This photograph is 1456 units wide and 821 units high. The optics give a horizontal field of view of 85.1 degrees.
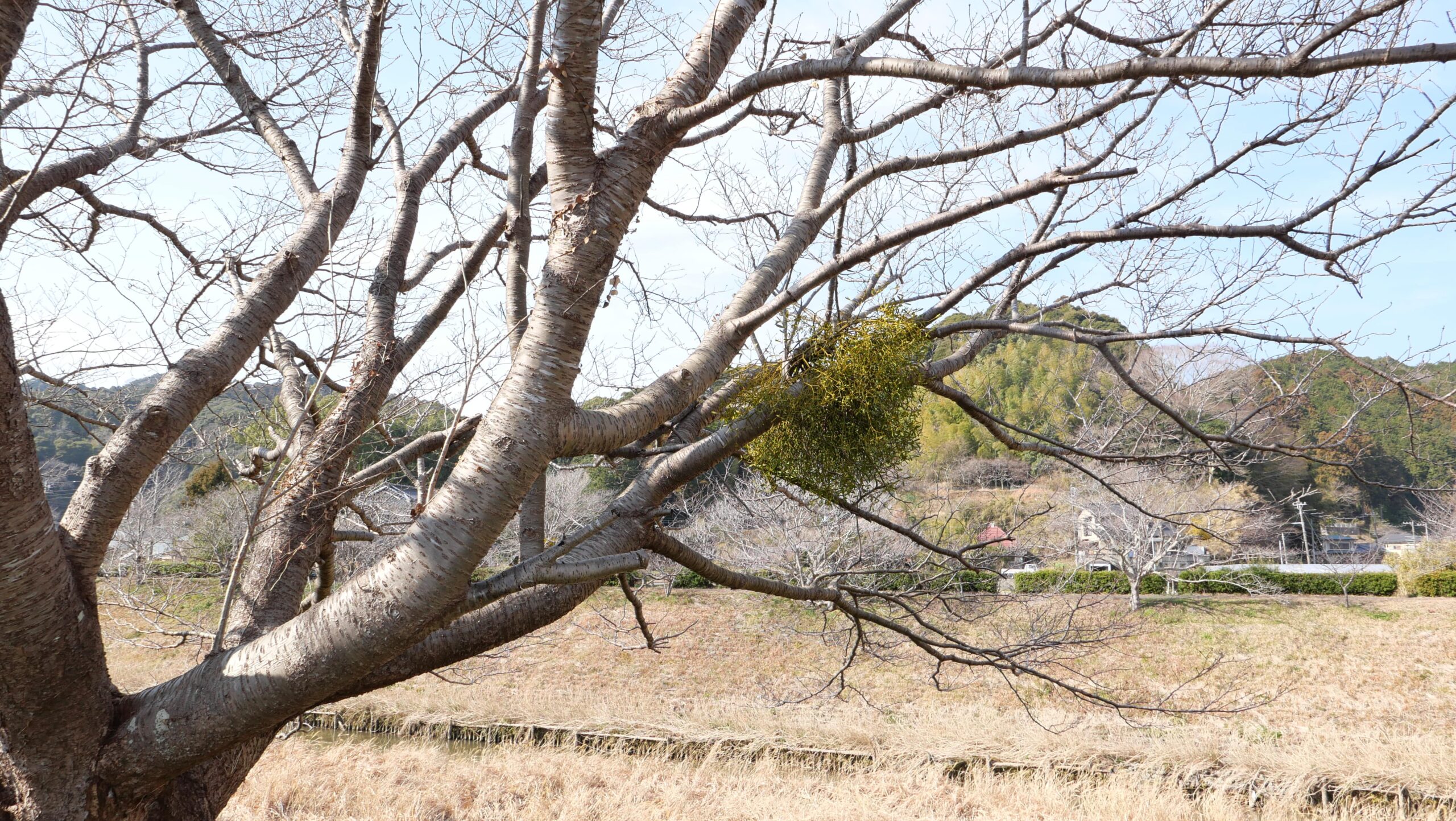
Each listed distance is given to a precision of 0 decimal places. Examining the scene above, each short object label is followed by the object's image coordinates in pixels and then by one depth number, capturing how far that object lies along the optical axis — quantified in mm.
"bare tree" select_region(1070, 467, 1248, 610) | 17984
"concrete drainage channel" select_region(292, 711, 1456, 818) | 7391
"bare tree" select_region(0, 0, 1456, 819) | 1986
